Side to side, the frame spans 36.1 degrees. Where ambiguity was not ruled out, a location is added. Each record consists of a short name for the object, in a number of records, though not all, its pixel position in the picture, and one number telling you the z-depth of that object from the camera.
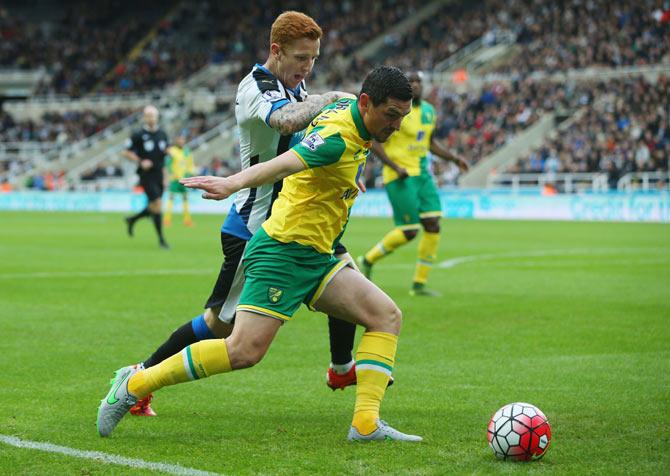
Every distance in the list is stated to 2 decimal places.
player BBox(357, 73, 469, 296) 12.02
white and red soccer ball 4.87
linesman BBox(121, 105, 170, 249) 18.55
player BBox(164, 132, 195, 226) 27.56
